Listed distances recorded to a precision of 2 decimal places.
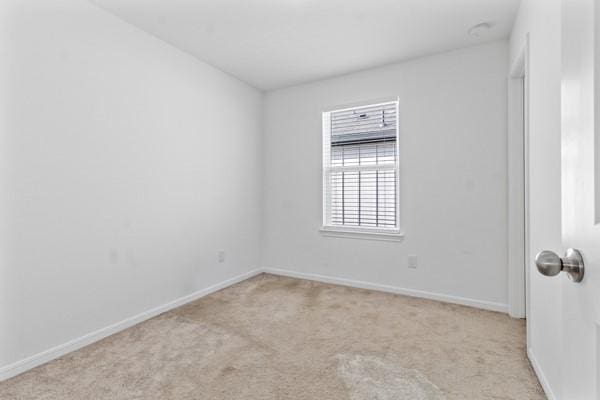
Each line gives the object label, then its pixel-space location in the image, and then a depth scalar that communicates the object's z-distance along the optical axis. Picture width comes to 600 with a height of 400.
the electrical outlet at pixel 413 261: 3.13
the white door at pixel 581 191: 0.52
